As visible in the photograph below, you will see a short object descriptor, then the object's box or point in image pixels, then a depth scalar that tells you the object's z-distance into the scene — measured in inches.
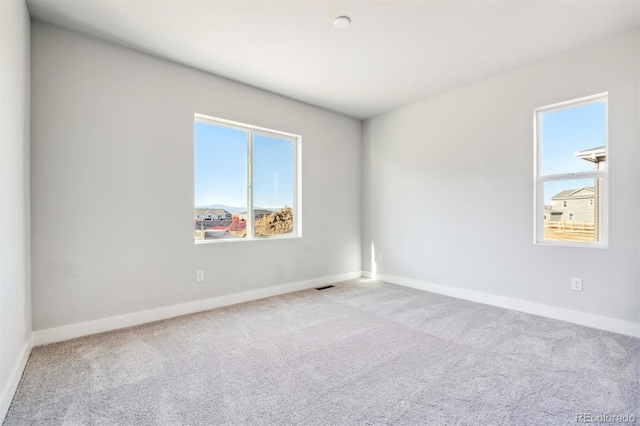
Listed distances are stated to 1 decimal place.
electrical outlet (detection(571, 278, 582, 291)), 111.3
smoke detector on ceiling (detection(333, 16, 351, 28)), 94.0
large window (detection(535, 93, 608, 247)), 109.7
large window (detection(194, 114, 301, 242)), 133.4
